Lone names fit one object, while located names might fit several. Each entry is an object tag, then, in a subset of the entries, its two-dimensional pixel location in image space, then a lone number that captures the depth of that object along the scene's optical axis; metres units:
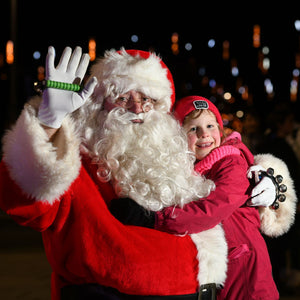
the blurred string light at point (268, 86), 55.56
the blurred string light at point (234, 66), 45.72
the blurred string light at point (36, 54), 28.36
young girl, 2.61
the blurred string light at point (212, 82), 50.29
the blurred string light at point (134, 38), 27.71
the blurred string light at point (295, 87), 47.81
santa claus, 2.29
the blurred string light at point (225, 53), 37.03
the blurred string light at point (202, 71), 44.31
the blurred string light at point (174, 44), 26.11
